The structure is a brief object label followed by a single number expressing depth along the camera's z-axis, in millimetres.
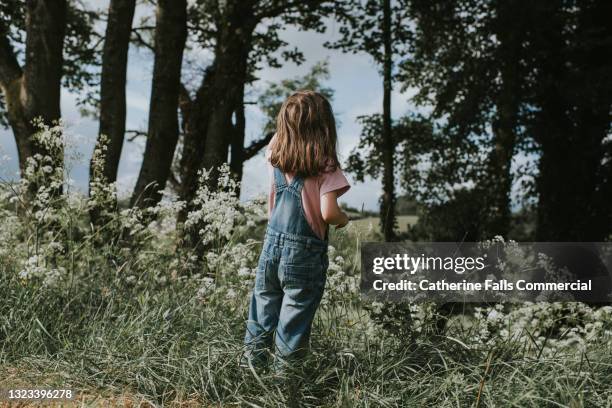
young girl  4016
